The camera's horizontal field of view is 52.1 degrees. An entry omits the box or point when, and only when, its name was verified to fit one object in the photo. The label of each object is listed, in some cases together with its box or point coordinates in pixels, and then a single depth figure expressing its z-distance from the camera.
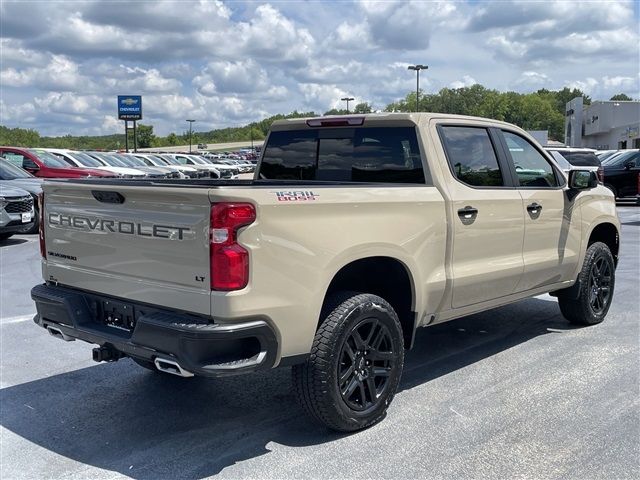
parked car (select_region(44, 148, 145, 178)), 19.89
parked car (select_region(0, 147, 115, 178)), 17.36
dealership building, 63.25
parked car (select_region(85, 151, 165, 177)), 23.16
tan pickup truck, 3.40
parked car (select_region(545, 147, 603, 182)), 20.38
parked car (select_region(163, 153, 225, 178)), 34.13
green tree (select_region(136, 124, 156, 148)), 139.25
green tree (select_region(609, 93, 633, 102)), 161.62
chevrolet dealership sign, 61.09
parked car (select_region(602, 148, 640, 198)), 20.84
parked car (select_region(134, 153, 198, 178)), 29.59
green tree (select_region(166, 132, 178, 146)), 168.43
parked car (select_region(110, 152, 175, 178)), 25.52
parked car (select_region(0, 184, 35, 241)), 12.12
